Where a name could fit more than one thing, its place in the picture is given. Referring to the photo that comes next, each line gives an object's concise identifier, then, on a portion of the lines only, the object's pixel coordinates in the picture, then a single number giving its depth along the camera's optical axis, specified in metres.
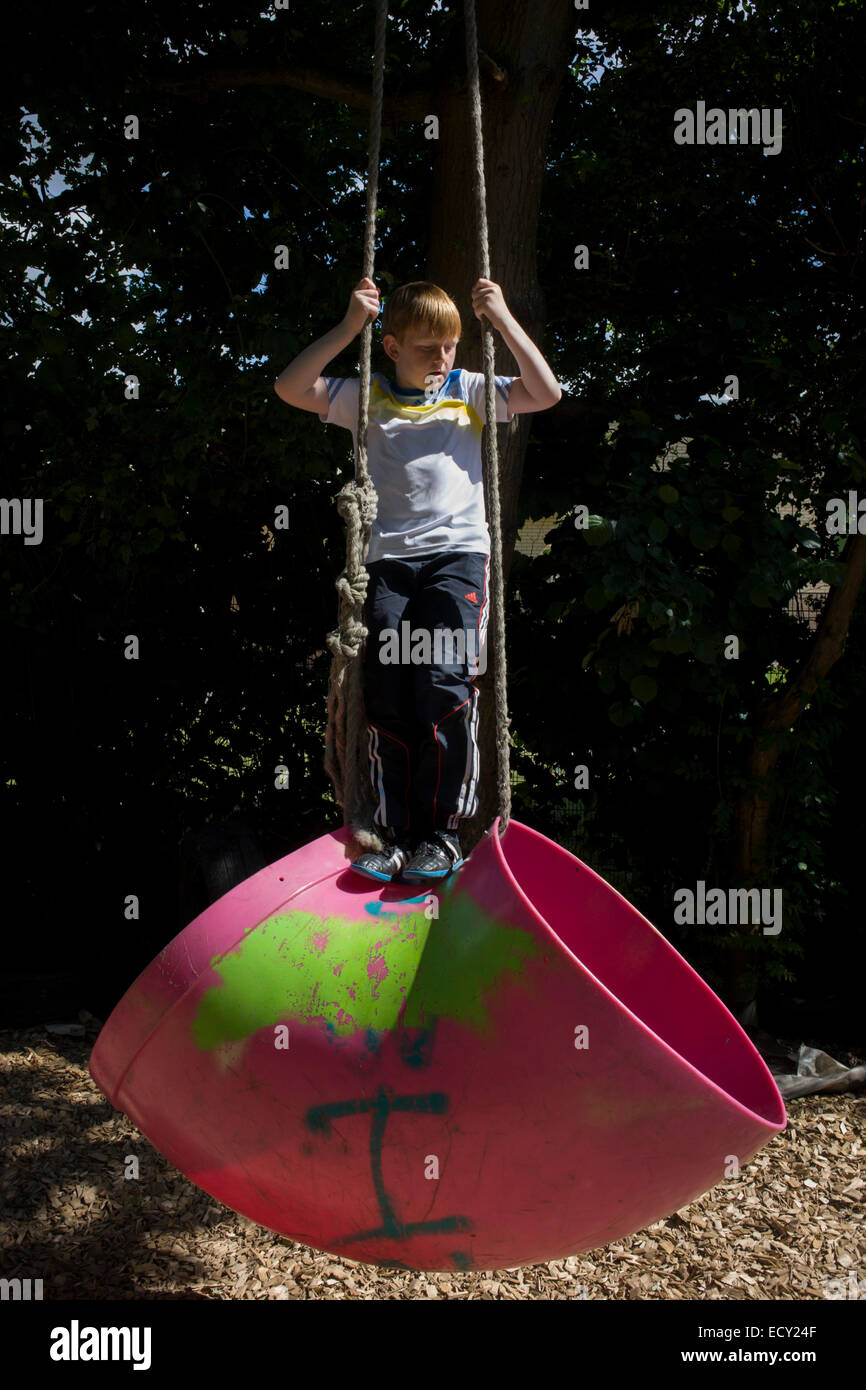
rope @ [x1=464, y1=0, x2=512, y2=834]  2.46
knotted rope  2.59
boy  2.77
